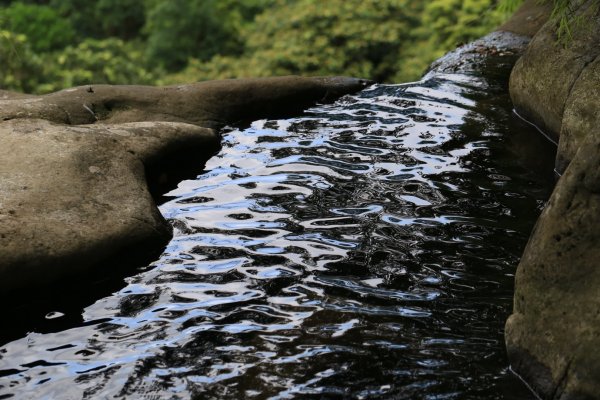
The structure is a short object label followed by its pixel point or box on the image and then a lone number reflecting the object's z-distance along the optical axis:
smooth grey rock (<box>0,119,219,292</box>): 4.88
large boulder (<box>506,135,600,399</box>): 3.66
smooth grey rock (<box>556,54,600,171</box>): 6.46
